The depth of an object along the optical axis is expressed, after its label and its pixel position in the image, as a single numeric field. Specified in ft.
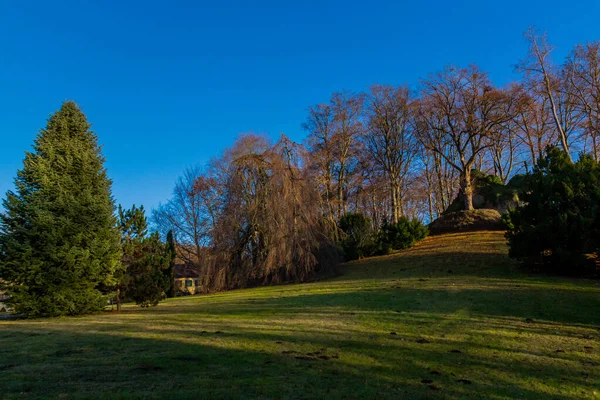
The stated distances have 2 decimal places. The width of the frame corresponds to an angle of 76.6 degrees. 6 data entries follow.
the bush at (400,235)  78.73
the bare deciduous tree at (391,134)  98.68
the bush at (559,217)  39.40
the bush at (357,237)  79.66
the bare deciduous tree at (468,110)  86.43
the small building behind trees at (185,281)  97.97
